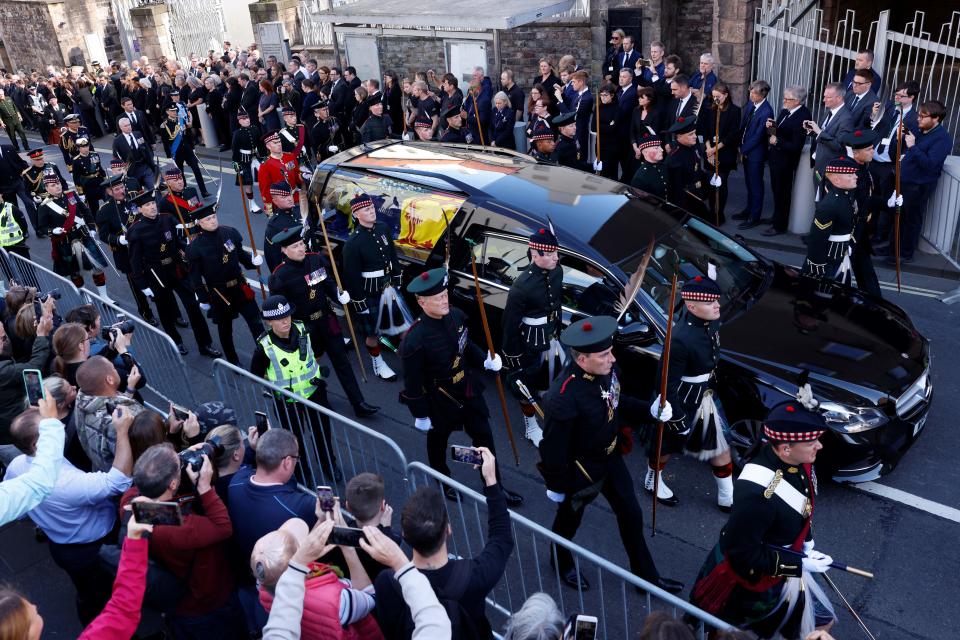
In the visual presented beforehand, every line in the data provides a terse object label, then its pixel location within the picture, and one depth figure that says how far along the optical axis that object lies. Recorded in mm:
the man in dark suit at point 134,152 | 12719
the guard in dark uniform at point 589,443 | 4555
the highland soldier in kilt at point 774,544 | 3756
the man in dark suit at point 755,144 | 10136
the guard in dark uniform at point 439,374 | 5453
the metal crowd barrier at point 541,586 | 4688
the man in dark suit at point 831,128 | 9247
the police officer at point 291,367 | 5625
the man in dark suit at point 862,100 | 9227
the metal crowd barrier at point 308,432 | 5531
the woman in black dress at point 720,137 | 10367
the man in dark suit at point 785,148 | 9711
